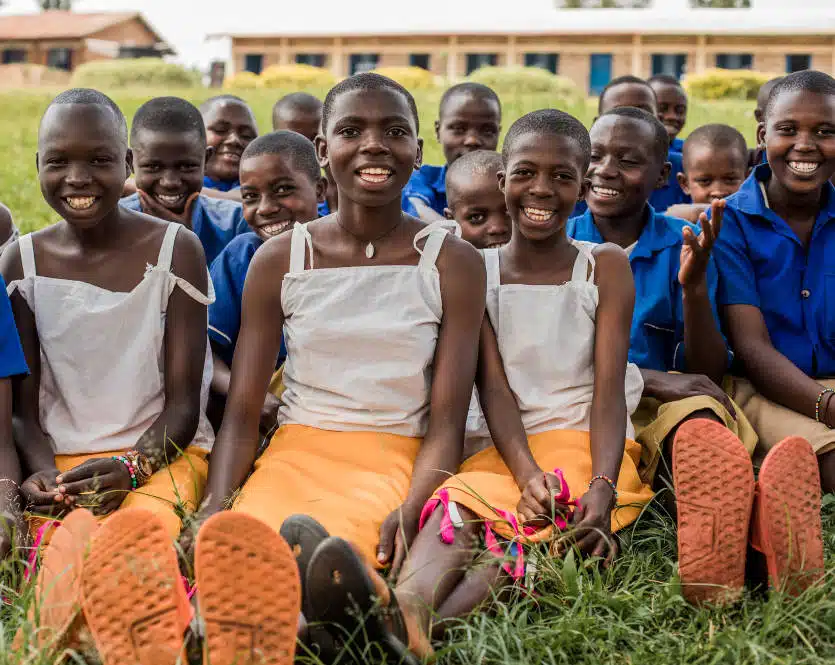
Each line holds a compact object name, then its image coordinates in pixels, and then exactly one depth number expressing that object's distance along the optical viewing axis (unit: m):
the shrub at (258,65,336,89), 20.52
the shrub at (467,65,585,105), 17.77
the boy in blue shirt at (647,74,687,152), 5.92
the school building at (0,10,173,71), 32.22
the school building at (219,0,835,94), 23.23
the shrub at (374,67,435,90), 19.88
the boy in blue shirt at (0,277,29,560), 2.53
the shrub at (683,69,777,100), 18.05
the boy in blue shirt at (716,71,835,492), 3.25
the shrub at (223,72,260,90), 21.12
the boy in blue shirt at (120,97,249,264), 3.73
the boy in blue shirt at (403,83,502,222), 4.77
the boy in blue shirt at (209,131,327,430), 3.41
